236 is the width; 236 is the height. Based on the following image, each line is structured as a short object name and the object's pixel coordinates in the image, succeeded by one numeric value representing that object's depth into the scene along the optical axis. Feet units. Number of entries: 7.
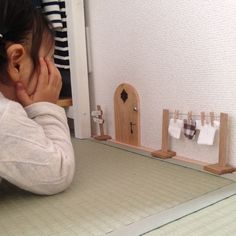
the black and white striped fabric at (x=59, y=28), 3.36
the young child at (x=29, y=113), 1.63
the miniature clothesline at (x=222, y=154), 2.05
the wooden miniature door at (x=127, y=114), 2.85
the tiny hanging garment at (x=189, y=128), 2.29
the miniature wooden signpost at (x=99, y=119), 3.19
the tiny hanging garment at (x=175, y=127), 2.40
